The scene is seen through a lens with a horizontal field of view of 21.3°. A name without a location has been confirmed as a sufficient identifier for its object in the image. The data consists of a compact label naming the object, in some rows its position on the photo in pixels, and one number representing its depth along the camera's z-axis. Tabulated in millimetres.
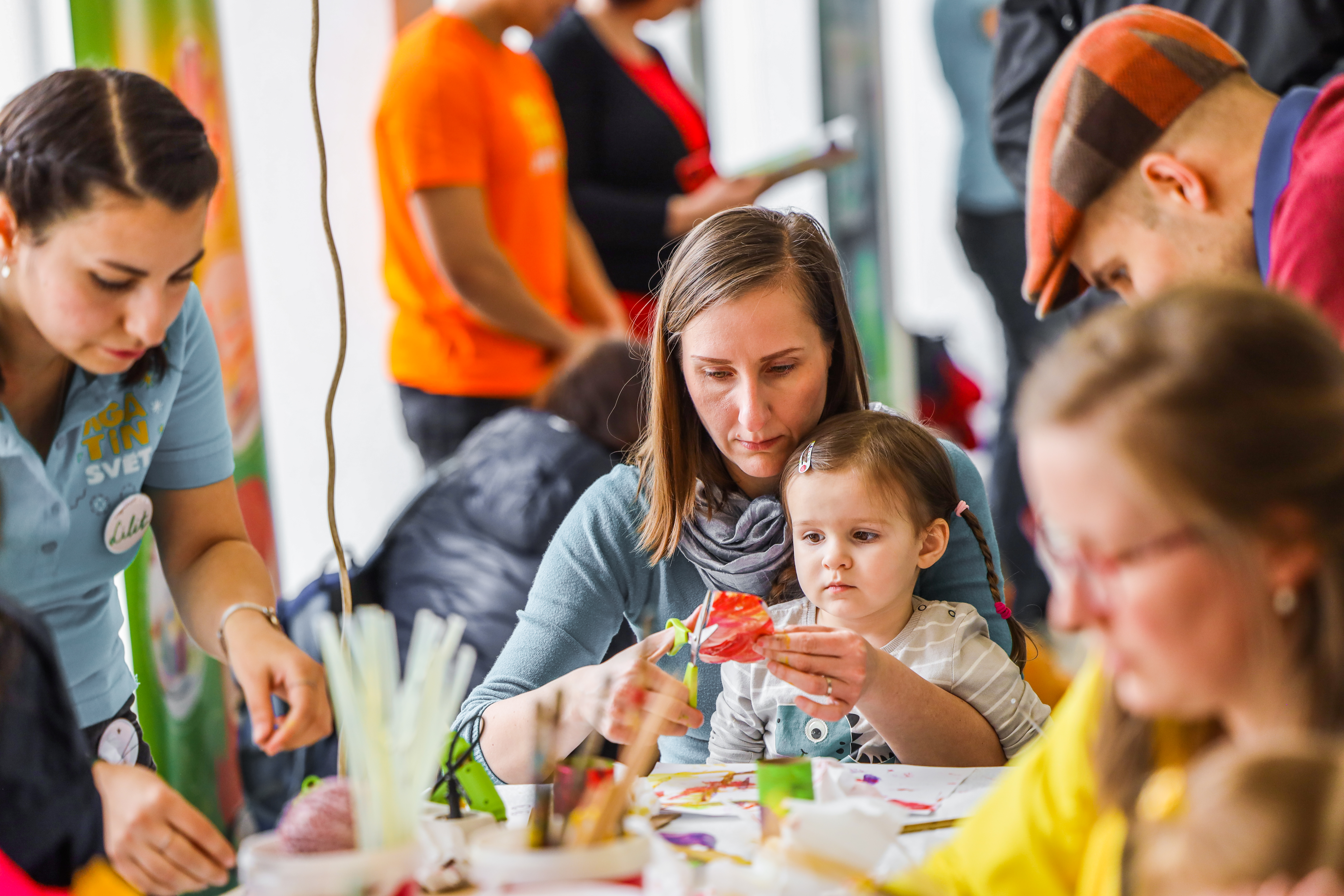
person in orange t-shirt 3985
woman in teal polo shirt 3016
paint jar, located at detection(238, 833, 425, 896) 2652
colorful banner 3699
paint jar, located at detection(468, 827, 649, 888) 2663
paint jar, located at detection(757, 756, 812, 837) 2842
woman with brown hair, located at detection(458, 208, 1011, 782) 3160
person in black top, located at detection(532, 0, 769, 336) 4359
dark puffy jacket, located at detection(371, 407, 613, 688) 3760
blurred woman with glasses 2620
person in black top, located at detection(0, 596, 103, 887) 2882
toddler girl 3102
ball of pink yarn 2689
